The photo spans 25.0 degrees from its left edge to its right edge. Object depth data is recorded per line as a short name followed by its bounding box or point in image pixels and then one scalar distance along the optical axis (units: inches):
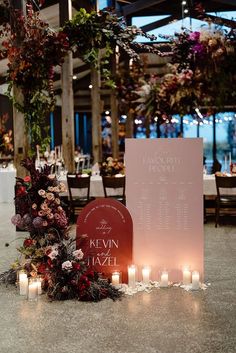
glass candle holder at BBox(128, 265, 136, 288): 194.7
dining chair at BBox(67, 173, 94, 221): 326.3
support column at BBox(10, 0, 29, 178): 315.3
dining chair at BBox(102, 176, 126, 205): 325.7
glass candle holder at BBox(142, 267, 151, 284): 198.5
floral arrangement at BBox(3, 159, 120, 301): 184.5
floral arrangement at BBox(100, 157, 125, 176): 342.0
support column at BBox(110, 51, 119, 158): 582.6
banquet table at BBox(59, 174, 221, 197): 332.5
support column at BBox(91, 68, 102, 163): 534.3
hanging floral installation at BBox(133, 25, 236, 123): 235.5
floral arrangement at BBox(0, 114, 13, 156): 442.0
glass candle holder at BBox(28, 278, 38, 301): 183.3
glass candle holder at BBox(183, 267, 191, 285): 197.5
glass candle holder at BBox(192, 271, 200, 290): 192.2
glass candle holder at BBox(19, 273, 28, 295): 189.8
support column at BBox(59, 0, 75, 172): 419.2
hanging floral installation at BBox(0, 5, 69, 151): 268.6
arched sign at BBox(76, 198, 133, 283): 198.2
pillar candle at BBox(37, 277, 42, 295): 188.9
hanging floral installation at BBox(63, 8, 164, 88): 273.6
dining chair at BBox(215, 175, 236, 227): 311.4
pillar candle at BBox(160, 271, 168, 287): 196.7
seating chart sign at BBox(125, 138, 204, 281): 195.8
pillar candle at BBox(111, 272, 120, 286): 196.1
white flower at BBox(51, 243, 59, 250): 192.8
